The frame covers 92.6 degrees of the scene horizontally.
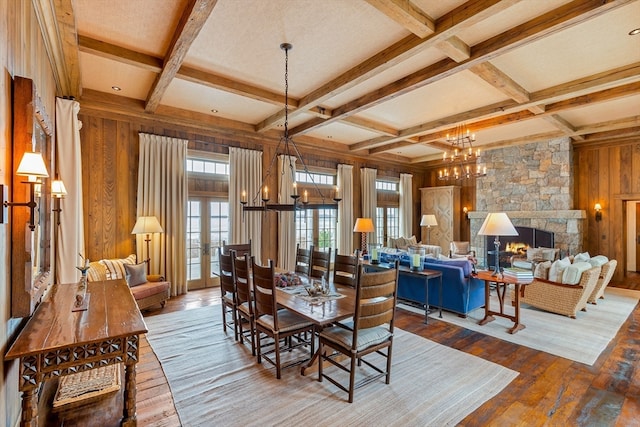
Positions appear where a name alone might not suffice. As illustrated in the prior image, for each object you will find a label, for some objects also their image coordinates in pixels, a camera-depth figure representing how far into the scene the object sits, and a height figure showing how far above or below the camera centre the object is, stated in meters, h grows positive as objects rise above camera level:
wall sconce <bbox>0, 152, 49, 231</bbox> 1.67 +0.24
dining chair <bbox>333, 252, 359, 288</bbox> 3.70 -0.69
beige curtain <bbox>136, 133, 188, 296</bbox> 5.45 +0.27
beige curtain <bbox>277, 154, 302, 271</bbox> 7.14 -0.28
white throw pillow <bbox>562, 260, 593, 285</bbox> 4.46 -0.88
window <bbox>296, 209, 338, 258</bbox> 7.82 -0.39
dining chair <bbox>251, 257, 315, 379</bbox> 2.85 -1.07
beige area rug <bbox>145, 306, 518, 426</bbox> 2.34 -1.55
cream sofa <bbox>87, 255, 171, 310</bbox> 4.52 -0.98
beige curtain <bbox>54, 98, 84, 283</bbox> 4.17 +0.37
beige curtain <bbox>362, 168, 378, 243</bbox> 8.90 +0.61
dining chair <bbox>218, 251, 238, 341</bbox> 3.64 -0.87
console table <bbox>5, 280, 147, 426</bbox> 1.63 -0.72
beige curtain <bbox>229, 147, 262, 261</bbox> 6.40 +0.48
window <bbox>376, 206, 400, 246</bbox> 9.60 -0.30
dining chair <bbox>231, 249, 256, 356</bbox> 3.18 -0.86
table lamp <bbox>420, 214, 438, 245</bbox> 9.34 -0.23
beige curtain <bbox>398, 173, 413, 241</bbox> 10.05 +0.26
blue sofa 4.54 -1.18
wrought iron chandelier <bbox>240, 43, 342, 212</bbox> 3.26 +0.10
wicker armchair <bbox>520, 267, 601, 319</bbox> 4.44 -1.24
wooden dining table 2.56 -0.86
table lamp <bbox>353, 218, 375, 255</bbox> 6.41 -0.26
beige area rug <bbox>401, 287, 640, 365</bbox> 3.55 -1.57
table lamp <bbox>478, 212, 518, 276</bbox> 4.00 -0.17
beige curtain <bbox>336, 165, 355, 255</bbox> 8.34 +0.05
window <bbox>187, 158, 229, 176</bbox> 6.16 +1.00
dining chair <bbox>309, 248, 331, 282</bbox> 4.02 -0.67
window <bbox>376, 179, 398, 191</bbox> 9.69 +0.93
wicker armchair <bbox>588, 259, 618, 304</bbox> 5.11 -1.12
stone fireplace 7.34 +0.56
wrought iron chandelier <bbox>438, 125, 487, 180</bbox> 6.05 +1.69
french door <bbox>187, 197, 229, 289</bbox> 6.13 -0.45
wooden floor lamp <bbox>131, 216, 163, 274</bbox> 5.00 -0.19
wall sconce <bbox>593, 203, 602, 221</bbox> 7.50 +0.05
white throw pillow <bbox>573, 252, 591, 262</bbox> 5.14 -0.77
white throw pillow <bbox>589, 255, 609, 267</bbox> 4.82 -0.79
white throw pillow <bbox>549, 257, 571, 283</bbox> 4.65 -0.87
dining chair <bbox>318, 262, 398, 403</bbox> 2.46 -1.05
